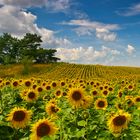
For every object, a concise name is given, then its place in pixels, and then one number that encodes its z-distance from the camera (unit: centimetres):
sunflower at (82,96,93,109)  341
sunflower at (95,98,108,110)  379
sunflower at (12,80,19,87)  670
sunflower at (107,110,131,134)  250
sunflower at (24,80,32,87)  680
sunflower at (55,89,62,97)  516
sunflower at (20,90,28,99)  463
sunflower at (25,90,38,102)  445
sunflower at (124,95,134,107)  427
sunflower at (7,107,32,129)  289
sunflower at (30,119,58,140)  241
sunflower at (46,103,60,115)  350
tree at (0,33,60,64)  5050
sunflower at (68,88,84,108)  340
